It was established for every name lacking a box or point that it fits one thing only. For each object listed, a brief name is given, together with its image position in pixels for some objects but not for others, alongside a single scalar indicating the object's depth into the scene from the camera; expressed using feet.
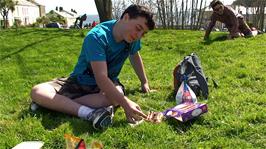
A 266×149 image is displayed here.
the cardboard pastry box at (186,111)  8.51
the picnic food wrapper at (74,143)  6.34
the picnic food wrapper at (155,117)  8.70
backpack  10.67
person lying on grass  21.70
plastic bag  9.75
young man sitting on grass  8.55
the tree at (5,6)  104.29
